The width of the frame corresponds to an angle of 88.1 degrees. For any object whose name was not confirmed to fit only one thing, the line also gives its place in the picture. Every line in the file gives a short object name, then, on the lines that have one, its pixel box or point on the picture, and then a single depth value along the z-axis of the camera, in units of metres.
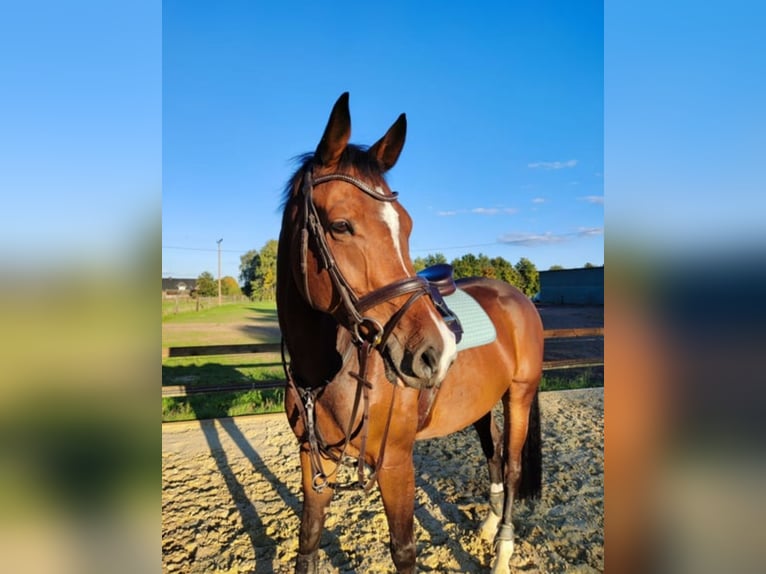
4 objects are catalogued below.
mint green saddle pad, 2.72
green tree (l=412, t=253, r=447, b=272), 24.33
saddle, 2.37
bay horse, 1.52
